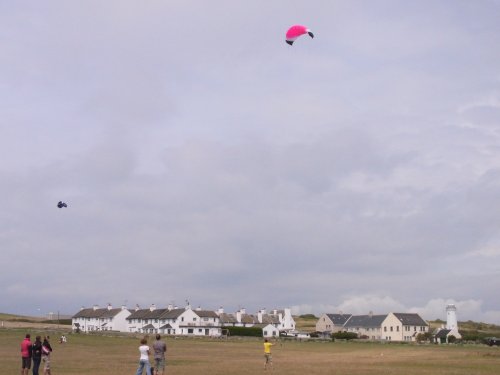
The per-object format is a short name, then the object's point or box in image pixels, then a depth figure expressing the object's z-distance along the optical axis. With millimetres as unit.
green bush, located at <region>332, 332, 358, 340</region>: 131000
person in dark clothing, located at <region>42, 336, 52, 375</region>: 31125
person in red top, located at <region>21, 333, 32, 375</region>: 29516
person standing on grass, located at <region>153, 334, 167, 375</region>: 28750
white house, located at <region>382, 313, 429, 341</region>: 147562
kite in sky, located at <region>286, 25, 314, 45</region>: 39500
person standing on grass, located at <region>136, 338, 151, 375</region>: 26297
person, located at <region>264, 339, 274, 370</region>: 40000
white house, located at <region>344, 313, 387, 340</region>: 154750
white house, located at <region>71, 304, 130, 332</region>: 164375
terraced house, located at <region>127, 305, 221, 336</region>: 148500
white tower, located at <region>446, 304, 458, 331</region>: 142250
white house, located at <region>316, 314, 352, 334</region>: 164750
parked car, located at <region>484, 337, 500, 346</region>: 111512
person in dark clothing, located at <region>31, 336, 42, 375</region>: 29991
